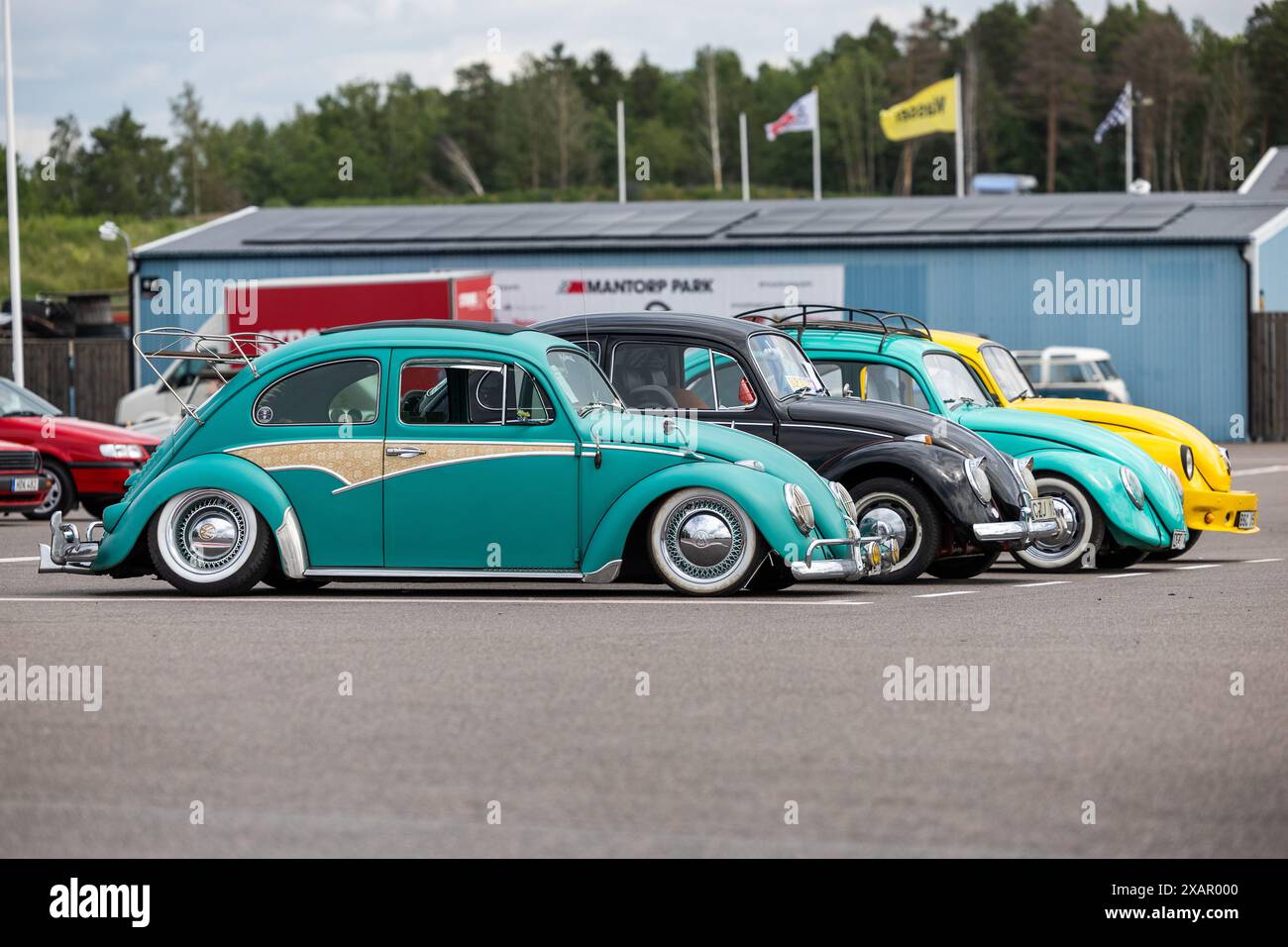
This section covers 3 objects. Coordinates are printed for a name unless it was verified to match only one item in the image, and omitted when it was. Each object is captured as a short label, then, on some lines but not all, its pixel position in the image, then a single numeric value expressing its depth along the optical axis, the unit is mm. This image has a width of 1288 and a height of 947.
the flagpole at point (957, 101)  61825
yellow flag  62781
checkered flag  63281
